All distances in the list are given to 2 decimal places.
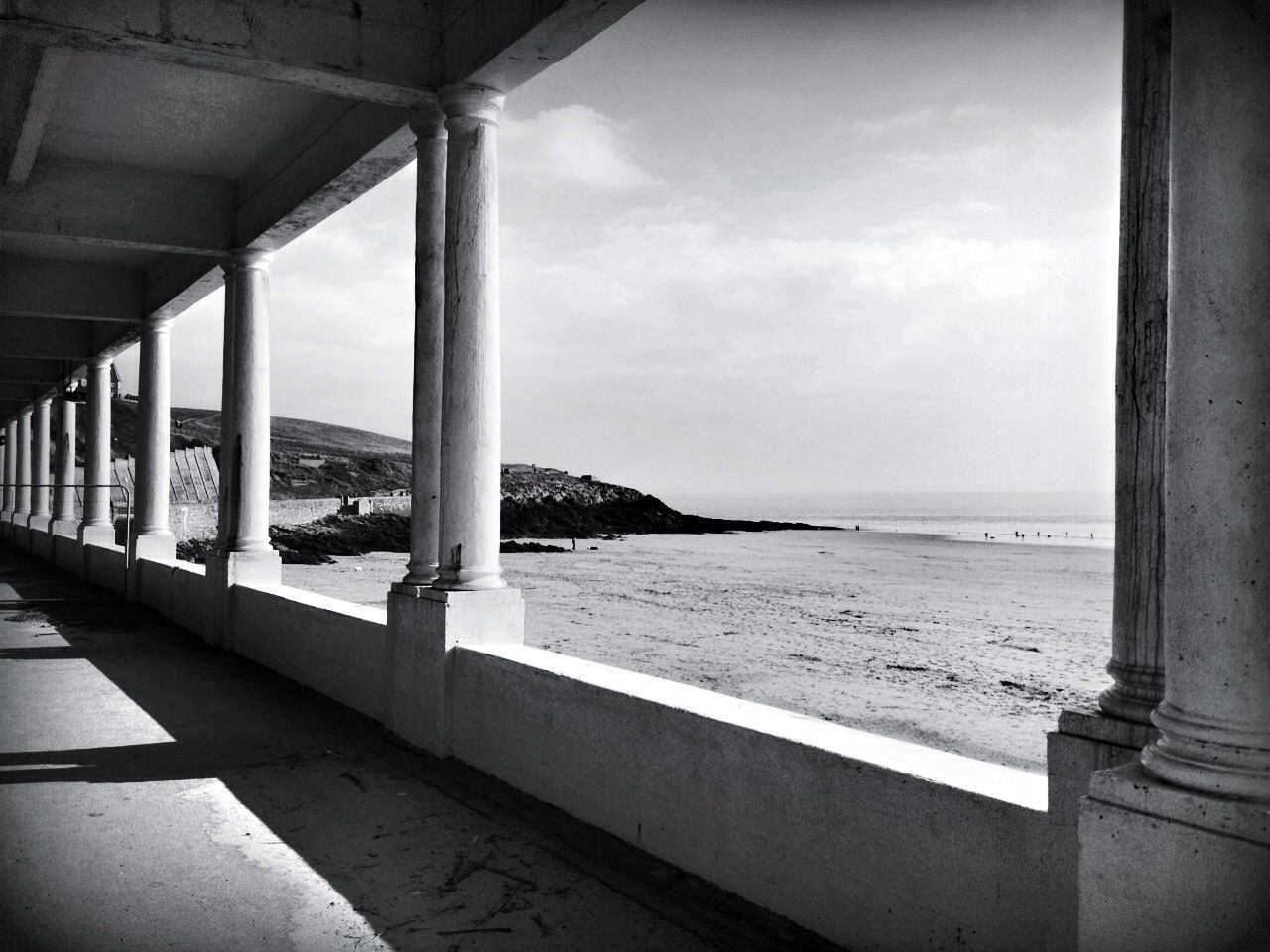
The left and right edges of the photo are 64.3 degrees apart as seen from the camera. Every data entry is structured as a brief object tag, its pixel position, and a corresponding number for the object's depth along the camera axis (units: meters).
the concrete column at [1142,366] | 2.75
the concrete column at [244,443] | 9.70
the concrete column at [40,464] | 23.47
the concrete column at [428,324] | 6.43
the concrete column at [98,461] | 17.09
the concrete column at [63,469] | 19.88
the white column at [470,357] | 5.91
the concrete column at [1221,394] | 2.34
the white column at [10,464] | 27.66
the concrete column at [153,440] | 13.33
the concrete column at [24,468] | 25.81
